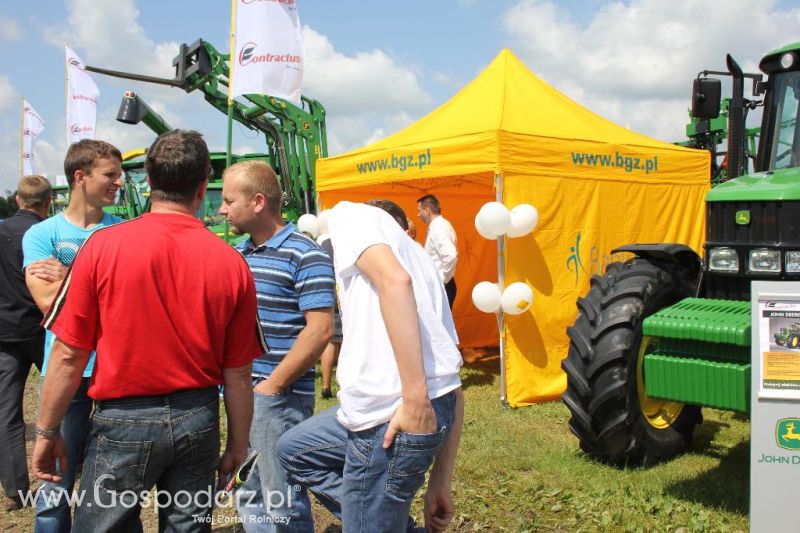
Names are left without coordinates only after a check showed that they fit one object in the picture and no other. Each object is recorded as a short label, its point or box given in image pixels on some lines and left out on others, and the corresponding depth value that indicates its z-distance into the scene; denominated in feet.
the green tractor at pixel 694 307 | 10.55
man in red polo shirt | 6.18
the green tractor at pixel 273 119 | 38.60
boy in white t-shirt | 5.92
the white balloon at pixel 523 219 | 18.28
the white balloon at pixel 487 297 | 18.74
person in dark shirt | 12.23
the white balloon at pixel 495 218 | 18.08
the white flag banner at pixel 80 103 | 36.78
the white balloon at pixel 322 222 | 22.61
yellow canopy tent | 19.15
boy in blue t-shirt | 8.96
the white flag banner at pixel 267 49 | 24.32
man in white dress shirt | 21.39
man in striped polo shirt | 8.18
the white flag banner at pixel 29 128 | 48.80
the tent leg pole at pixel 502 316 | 19.11
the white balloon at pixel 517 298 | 18.47
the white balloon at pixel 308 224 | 25.85
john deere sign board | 9.22
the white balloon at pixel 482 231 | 18.70
